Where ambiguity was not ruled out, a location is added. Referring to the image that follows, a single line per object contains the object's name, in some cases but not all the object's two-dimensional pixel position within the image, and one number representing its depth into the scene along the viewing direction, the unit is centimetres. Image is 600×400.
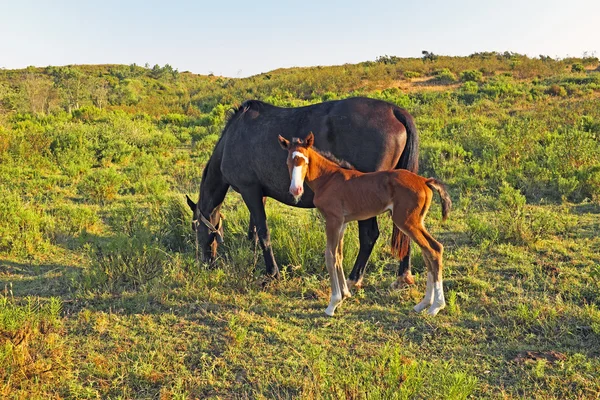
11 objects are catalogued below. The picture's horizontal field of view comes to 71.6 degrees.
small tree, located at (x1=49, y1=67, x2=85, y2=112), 2730
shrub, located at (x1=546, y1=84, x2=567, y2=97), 1883
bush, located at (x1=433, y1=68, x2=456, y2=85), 2419
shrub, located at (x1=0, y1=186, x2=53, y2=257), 582
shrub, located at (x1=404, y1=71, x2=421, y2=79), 2566
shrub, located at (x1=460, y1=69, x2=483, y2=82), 2369
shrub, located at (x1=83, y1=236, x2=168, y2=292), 480
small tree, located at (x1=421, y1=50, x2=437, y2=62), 3338
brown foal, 395
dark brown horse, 471
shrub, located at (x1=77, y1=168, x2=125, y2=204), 865
